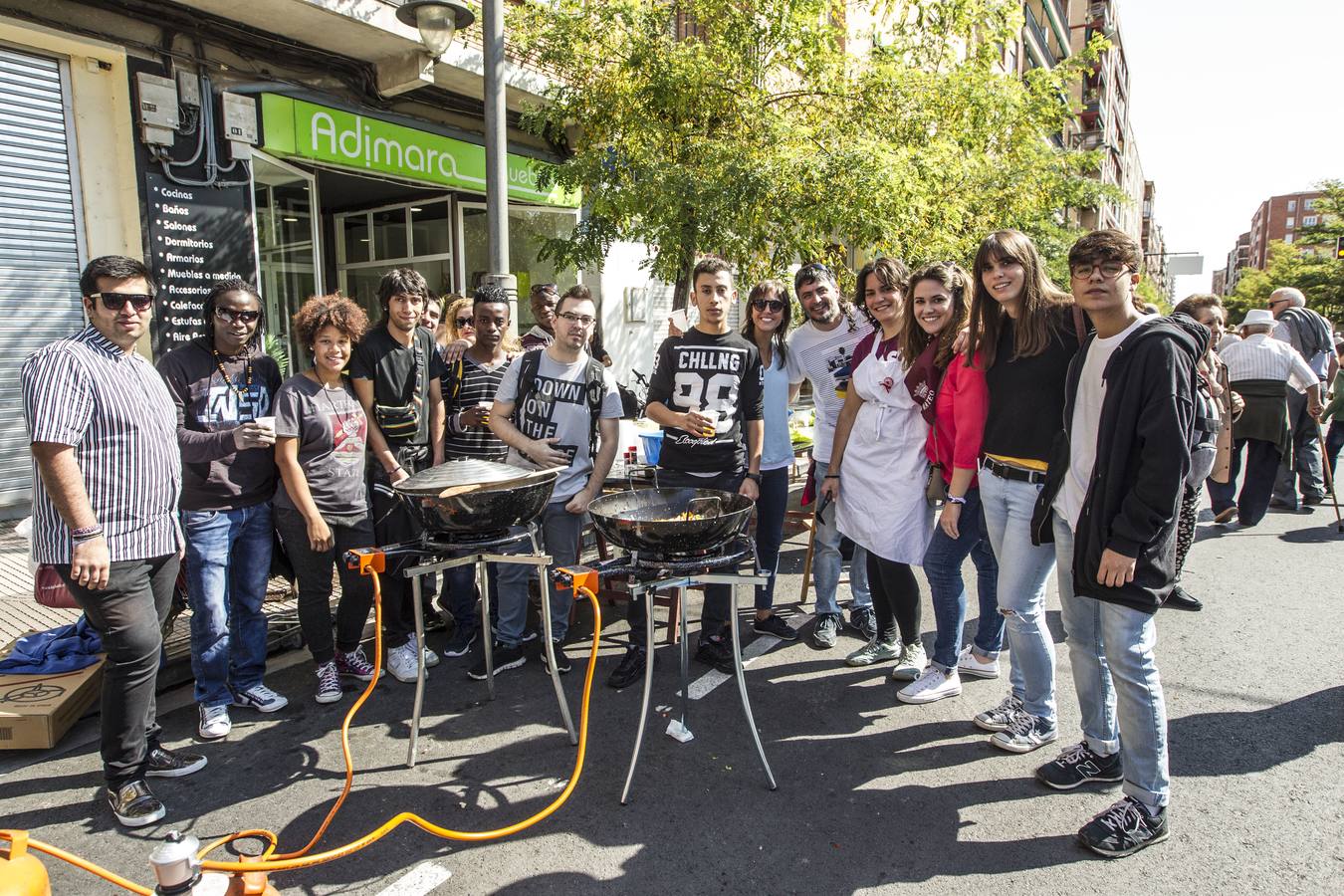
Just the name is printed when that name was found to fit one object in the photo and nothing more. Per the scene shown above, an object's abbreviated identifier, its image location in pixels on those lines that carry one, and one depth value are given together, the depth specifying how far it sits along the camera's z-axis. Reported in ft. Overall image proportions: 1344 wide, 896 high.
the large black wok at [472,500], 10.03
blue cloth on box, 11.85
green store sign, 25.05
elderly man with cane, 23.71
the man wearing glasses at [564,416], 13.21
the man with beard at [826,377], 15.07
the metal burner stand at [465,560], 10.30
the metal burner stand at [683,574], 9.64
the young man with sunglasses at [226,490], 11.25
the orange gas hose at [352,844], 7.02
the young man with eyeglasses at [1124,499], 8.11
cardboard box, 10.64
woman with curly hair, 11.76
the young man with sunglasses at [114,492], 8.81
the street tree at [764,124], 20.54
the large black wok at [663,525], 9.50
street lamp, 17.80
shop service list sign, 22.39
